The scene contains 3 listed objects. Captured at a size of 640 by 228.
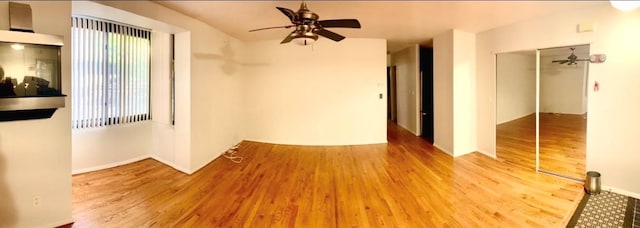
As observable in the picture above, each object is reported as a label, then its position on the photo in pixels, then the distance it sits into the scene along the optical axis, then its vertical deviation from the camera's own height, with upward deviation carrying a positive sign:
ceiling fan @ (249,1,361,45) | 2.80 +0.91
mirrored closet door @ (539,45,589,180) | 3.86 +0.00
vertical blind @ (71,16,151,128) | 4.28 +0.61
